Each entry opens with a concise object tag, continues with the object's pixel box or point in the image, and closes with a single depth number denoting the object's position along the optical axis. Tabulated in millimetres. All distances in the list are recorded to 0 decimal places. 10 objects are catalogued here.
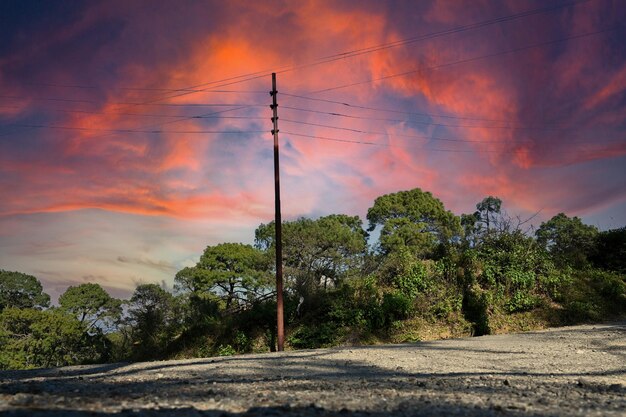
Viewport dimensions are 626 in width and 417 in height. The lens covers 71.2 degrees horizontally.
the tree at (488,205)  41447
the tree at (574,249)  19156
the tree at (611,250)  20344
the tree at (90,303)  37750
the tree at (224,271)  33094
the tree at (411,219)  34625
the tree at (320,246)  30344
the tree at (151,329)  16875
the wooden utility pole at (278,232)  13662
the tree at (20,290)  39719
